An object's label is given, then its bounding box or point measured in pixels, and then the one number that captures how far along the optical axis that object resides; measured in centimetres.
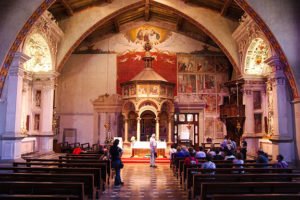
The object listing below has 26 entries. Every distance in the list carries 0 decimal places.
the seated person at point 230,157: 916
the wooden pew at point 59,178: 596
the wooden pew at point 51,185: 483
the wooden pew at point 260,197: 403
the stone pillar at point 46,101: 1638
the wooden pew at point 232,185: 498
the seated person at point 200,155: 997
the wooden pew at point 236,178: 609
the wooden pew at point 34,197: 394
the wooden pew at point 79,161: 895
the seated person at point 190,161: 840
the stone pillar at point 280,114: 1159
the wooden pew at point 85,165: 802
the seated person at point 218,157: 966
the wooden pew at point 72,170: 689
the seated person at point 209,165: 699
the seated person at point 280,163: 769
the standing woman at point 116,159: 874
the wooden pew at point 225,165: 801
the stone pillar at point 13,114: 1146
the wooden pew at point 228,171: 699
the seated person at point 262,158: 851
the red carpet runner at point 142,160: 1559
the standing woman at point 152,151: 1314
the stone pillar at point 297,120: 1133
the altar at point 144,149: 1655
